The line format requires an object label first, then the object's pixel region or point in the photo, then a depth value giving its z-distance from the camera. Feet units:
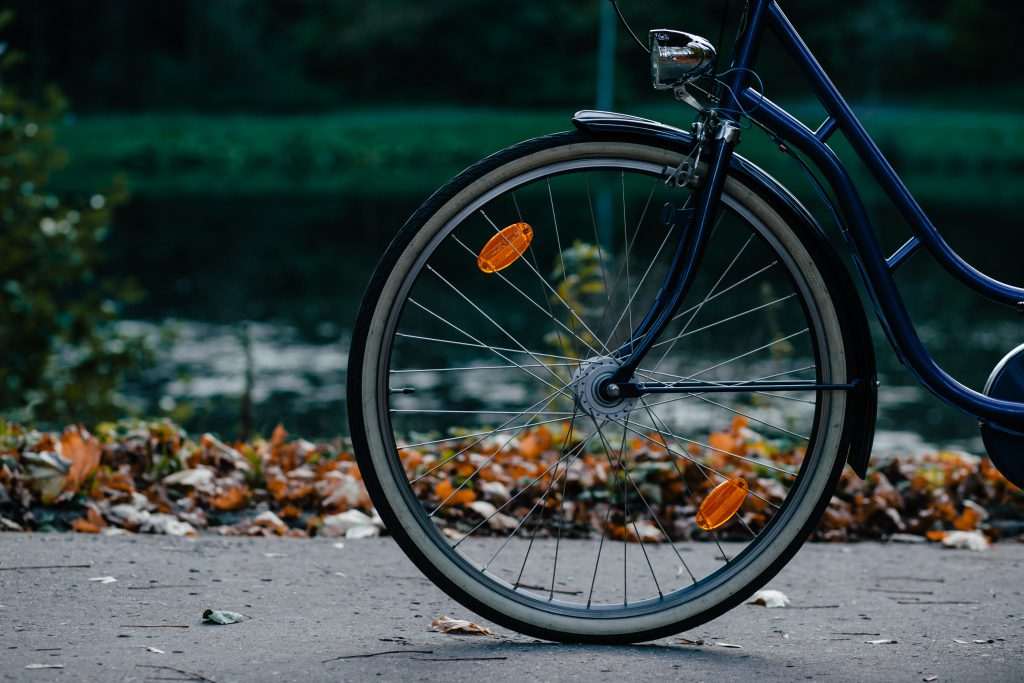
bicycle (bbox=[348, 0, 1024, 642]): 16.46
